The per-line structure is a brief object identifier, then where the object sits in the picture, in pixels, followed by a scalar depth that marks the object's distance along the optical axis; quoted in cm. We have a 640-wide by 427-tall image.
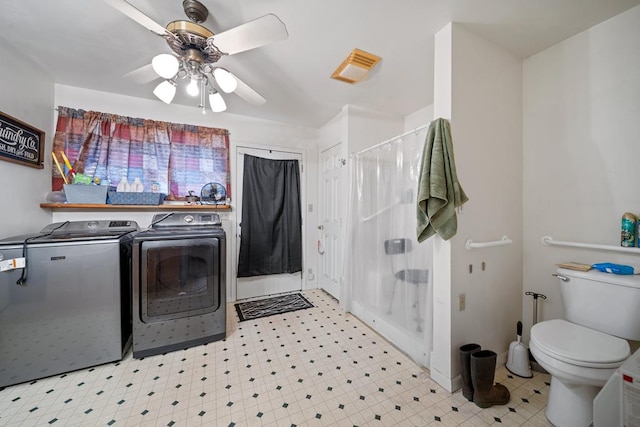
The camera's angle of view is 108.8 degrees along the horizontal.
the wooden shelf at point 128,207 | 215
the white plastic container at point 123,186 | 240
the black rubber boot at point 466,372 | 145
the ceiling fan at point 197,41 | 122
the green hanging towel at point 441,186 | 148
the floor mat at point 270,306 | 266
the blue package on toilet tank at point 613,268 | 138
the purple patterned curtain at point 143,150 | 232
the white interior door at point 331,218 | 297
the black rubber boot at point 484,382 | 137
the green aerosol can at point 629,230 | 140
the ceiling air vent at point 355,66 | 185
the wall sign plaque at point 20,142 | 171
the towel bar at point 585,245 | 141
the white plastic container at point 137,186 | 247
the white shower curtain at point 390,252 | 181
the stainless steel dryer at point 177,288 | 189
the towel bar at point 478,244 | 159
